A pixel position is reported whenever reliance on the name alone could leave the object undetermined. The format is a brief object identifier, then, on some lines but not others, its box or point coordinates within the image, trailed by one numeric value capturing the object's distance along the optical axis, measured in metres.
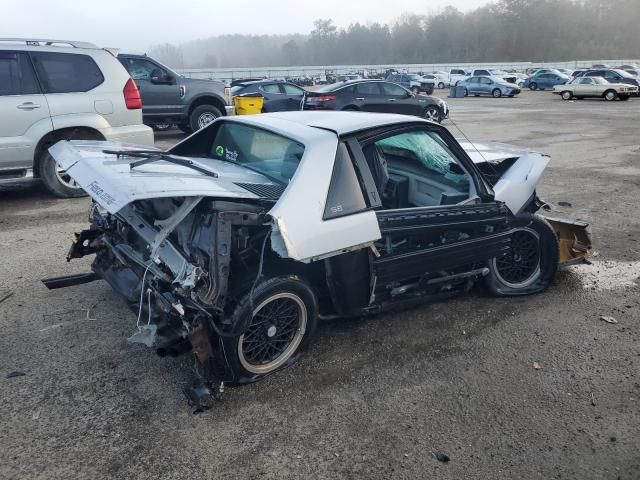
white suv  6.79
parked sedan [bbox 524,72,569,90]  37.22
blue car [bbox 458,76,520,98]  32.08
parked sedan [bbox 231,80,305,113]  16.45
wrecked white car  2.95
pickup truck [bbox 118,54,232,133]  11.74
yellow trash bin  14.80
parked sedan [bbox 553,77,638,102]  27.72
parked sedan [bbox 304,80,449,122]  15.60
